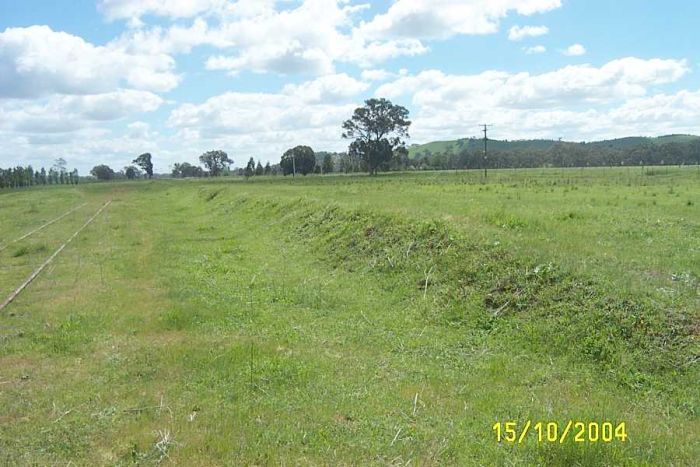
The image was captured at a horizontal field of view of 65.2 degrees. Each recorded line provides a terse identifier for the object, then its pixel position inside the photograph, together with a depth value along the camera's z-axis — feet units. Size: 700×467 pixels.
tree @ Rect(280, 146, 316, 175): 357.20
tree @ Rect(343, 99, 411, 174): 297.33
